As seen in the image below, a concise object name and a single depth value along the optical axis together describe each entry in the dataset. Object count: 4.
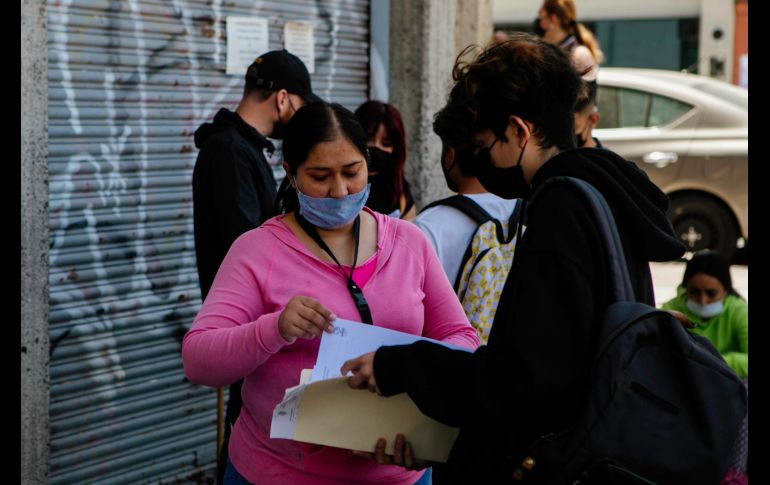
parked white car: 10.57
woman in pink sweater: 2.60
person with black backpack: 2.04
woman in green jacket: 5.46
